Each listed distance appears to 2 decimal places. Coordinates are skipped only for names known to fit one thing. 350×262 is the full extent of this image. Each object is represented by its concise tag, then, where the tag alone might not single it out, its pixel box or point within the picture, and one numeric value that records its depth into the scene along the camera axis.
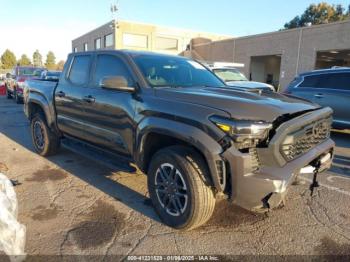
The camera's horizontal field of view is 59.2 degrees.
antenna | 35.34
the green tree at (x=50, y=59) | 99.03
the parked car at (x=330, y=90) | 7.70
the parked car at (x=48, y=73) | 14.49
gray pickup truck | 2.69
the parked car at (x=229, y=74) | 11.68
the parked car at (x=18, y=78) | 15.24
